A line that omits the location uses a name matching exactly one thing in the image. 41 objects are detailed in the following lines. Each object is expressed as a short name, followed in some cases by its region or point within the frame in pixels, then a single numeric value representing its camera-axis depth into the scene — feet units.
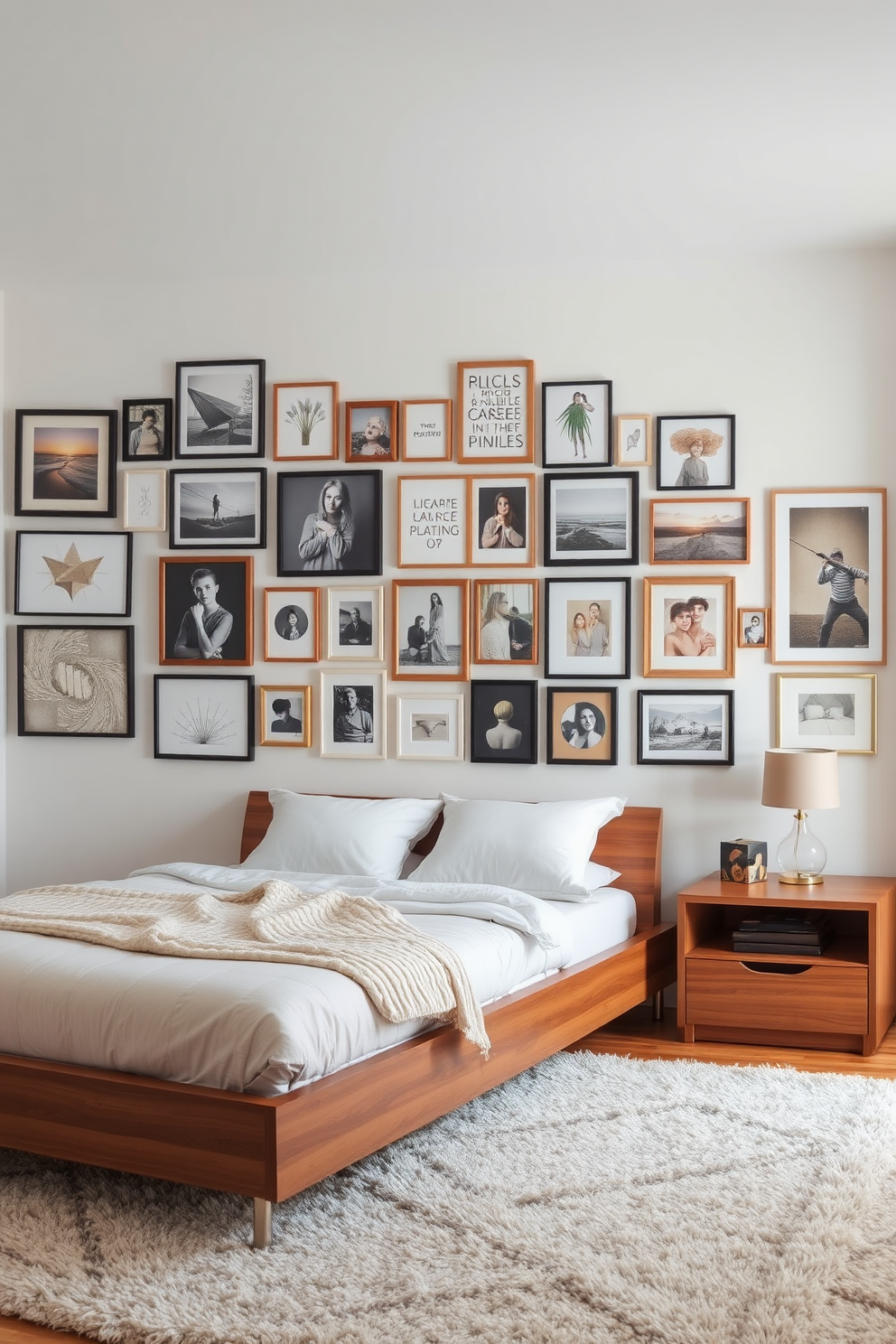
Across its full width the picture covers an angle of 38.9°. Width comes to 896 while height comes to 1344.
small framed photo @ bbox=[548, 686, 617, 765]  15.35
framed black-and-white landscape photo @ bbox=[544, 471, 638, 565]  15.37
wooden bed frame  8.02
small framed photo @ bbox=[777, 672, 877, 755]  14.69
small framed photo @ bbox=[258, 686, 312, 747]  16.17
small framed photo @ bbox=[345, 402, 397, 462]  15.93
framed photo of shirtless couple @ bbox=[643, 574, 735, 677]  15.11
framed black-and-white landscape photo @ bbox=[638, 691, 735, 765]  15.05
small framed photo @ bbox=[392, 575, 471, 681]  15.79
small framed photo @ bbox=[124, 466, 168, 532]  16.56
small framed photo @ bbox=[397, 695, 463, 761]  15.79
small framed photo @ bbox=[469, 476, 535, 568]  15.65
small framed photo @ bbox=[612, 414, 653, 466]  15.31
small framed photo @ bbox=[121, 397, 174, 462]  16.51
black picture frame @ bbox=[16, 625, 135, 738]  16.66
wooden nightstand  13.04
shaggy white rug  7.21
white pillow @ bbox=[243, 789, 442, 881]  14.40
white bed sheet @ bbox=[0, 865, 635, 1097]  8.29
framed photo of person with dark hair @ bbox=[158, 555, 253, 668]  16.34
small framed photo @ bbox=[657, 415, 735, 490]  15.12
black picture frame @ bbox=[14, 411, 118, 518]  16.71
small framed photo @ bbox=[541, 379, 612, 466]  15.44
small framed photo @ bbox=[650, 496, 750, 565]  15.08
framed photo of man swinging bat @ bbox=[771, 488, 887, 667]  14.70
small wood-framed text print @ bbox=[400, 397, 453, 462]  15.81
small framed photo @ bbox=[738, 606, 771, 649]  14.98
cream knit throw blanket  9.39
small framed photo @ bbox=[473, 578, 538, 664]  15.60
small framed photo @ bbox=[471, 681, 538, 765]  15.56
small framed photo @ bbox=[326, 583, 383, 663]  15.99
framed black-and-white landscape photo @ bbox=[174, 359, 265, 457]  16.29
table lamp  13.67
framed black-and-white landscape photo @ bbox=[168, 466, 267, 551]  16.35
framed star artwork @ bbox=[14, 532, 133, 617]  16.67
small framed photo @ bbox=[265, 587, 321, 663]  16.17
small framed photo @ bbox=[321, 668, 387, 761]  15.98
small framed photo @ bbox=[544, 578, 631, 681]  15.37
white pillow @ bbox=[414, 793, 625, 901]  13.60
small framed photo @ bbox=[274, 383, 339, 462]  16.11
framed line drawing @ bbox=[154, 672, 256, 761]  16.33
